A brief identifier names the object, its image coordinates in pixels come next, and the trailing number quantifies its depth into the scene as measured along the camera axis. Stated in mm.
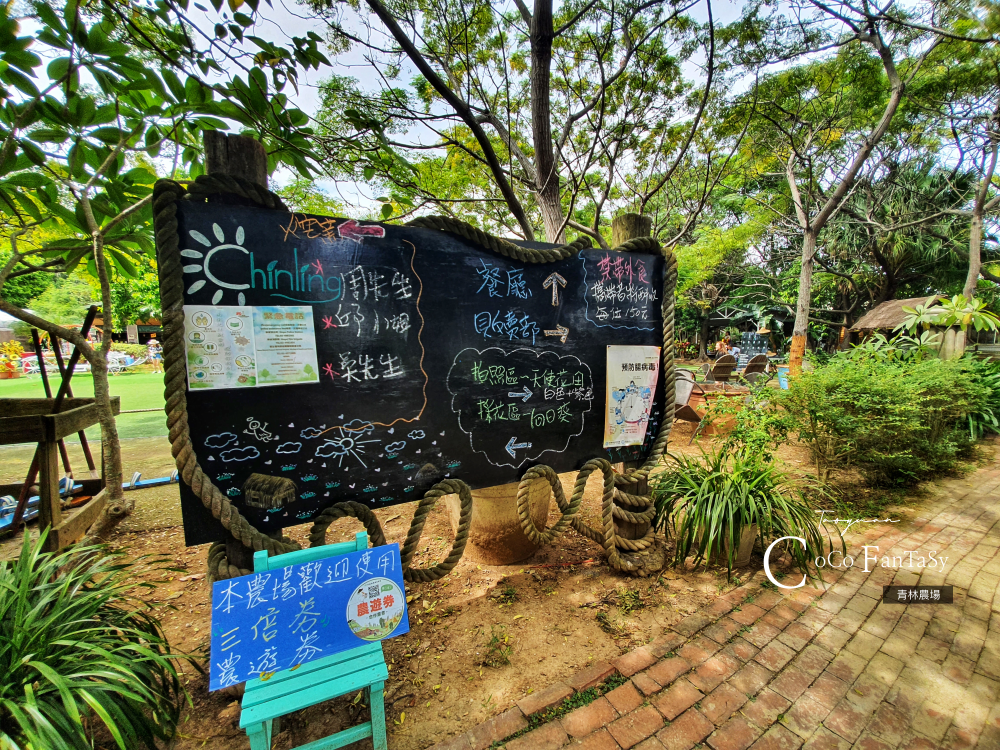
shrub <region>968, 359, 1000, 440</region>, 5281
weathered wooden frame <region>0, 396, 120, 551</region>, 2411
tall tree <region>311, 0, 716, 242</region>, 3148
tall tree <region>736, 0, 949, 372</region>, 5934
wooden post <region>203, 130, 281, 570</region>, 1506
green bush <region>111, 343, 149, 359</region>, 20953
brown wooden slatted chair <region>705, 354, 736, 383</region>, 9070
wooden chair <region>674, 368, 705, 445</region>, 5684
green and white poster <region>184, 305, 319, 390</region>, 1451
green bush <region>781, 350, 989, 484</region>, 3480
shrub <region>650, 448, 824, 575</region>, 2537
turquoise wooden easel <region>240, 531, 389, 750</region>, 1260
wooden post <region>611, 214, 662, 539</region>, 2535
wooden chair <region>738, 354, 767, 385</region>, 9555
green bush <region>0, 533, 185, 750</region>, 1160
